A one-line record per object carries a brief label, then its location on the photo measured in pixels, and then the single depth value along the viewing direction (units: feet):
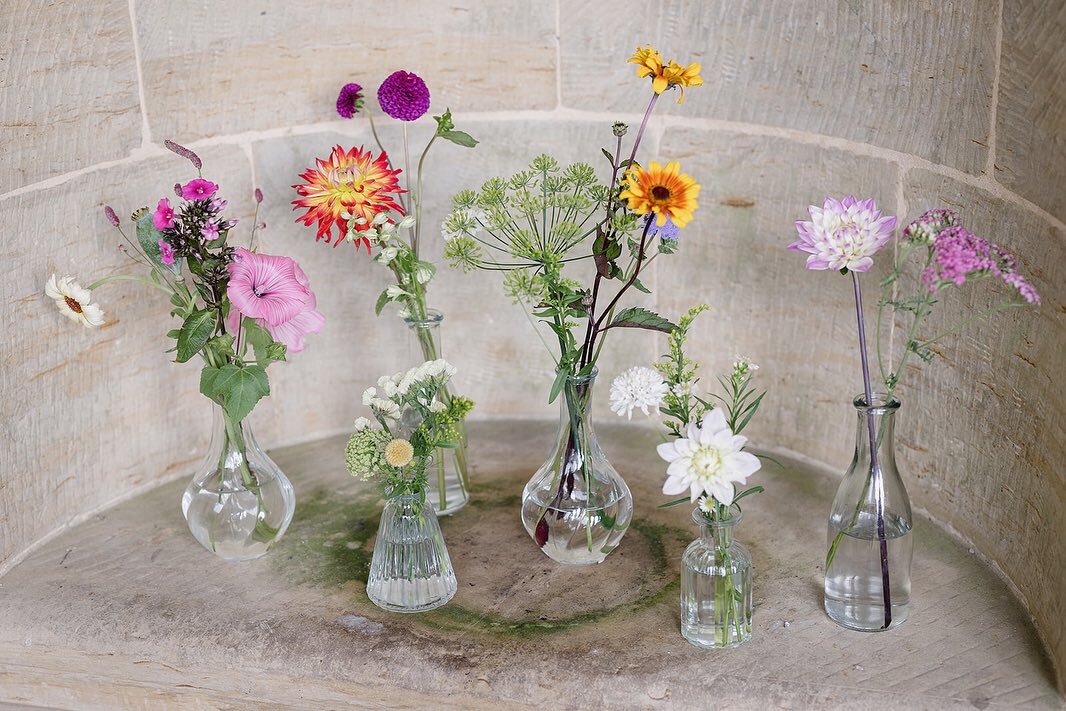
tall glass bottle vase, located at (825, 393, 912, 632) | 3.81
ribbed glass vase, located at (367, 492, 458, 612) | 4.08
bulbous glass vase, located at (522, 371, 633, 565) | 4.26
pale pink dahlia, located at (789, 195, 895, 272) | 3.70
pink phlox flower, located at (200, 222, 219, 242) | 4.00
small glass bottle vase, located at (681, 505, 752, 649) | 3.79
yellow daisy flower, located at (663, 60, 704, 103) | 3.84
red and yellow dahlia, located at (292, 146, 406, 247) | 4.36
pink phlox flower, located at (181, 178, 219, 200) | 4.01
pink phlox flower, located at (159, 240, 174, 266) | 4.04
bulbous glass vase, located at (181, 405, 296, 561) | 4.42
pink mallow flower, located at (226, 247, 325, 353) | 4.11
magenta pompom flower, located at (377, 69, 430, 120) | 4.48
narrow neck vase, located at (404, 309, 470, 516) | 4.65
